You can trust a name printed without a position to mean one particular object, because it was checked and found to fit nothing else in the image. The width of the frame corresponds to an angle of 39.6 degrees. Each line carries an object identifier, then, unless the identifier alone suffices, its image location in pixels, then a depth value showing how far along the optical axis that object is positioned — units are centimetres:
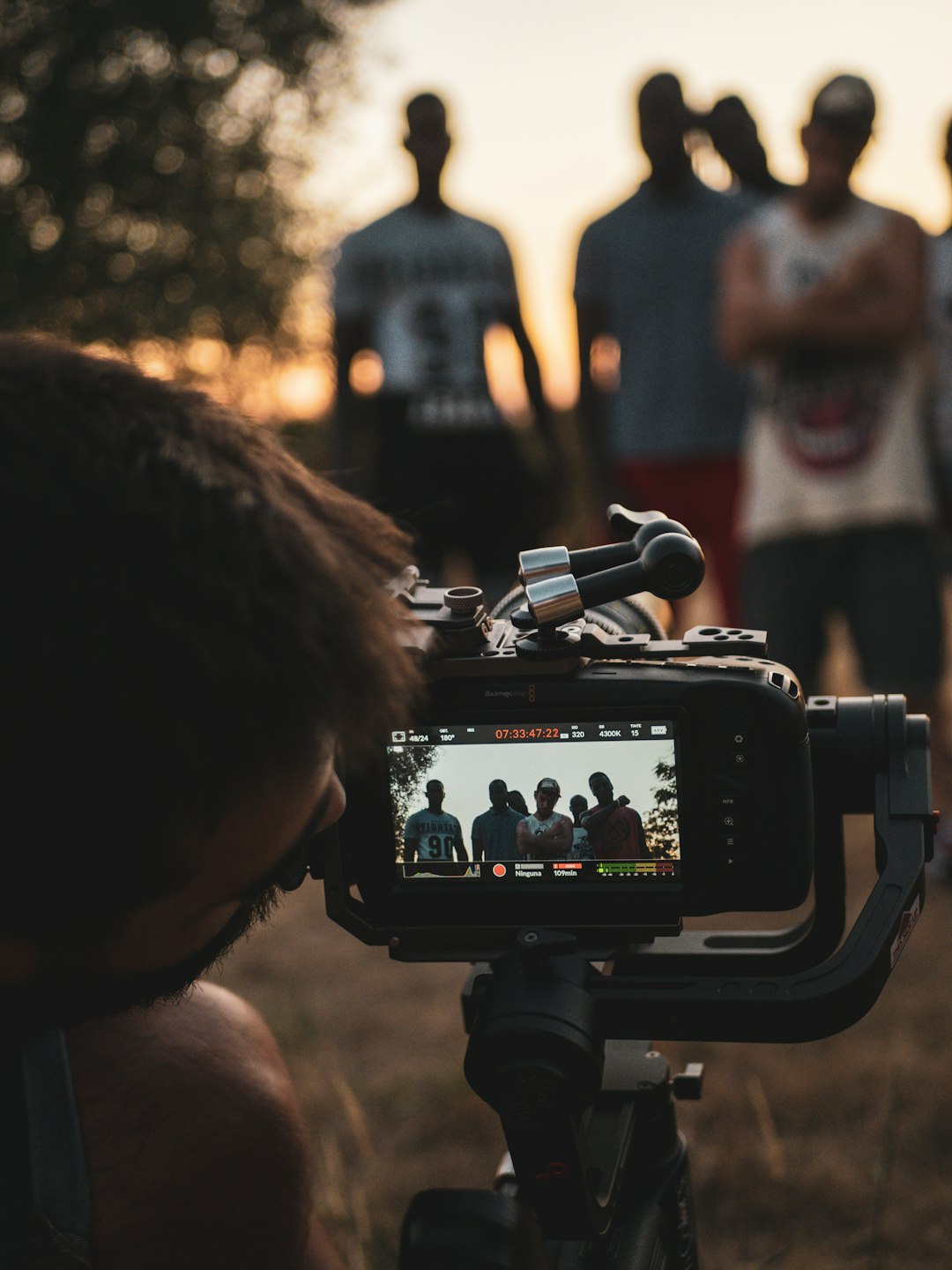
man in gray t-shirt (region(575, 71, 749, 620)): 387
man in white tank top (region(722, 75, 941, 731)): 332
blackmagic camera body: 117
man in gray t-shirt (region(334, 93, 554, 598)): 389
